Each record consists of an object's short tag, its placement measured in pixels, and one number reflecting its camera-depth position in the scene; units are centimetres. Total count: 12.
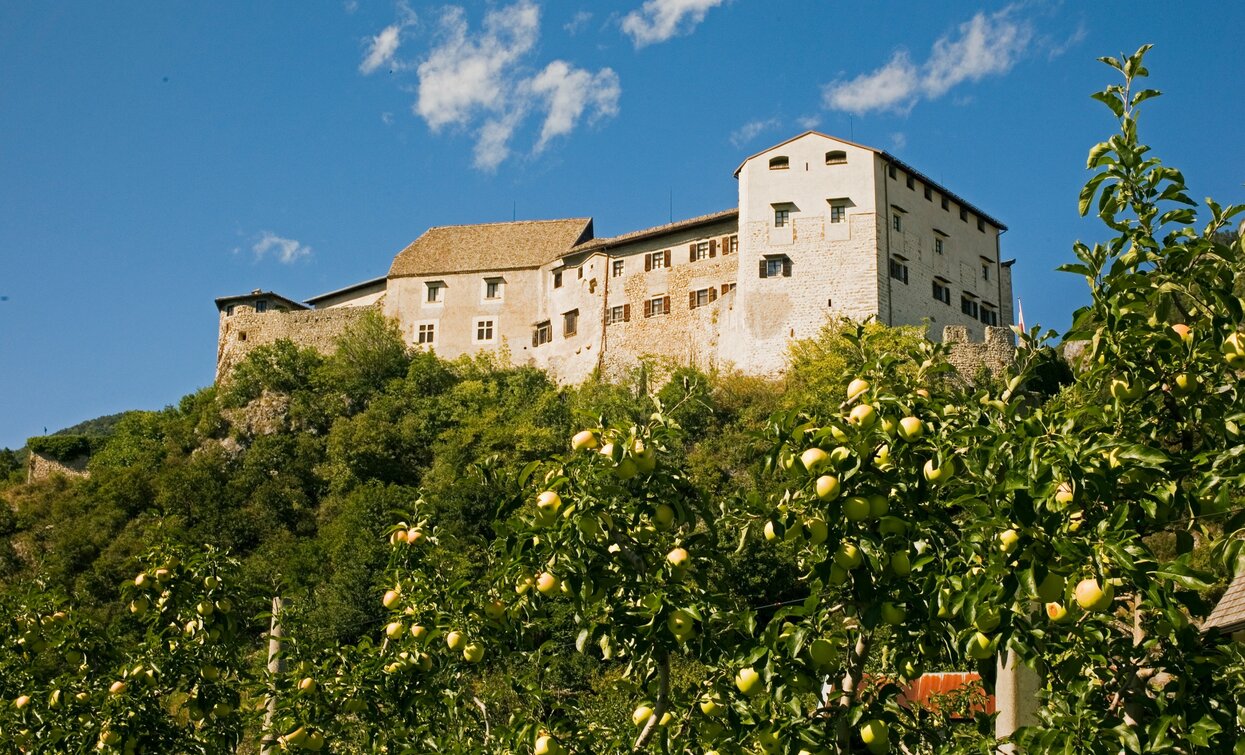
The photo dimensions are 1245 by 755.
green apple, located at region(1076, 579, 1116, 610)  437
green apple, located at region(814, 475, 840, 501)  500
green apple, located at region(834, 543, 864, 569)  516
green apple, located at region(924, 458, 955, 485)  515
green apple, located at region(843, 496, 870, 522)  511
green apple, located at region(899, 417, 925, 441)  512
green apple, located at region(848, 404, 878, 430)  515
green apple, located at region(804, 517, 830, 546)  518
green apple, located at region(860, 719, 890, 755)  521
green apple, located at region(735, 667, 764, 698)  530
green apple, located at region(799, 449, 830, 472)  506
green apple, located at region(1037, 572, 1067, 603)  452
